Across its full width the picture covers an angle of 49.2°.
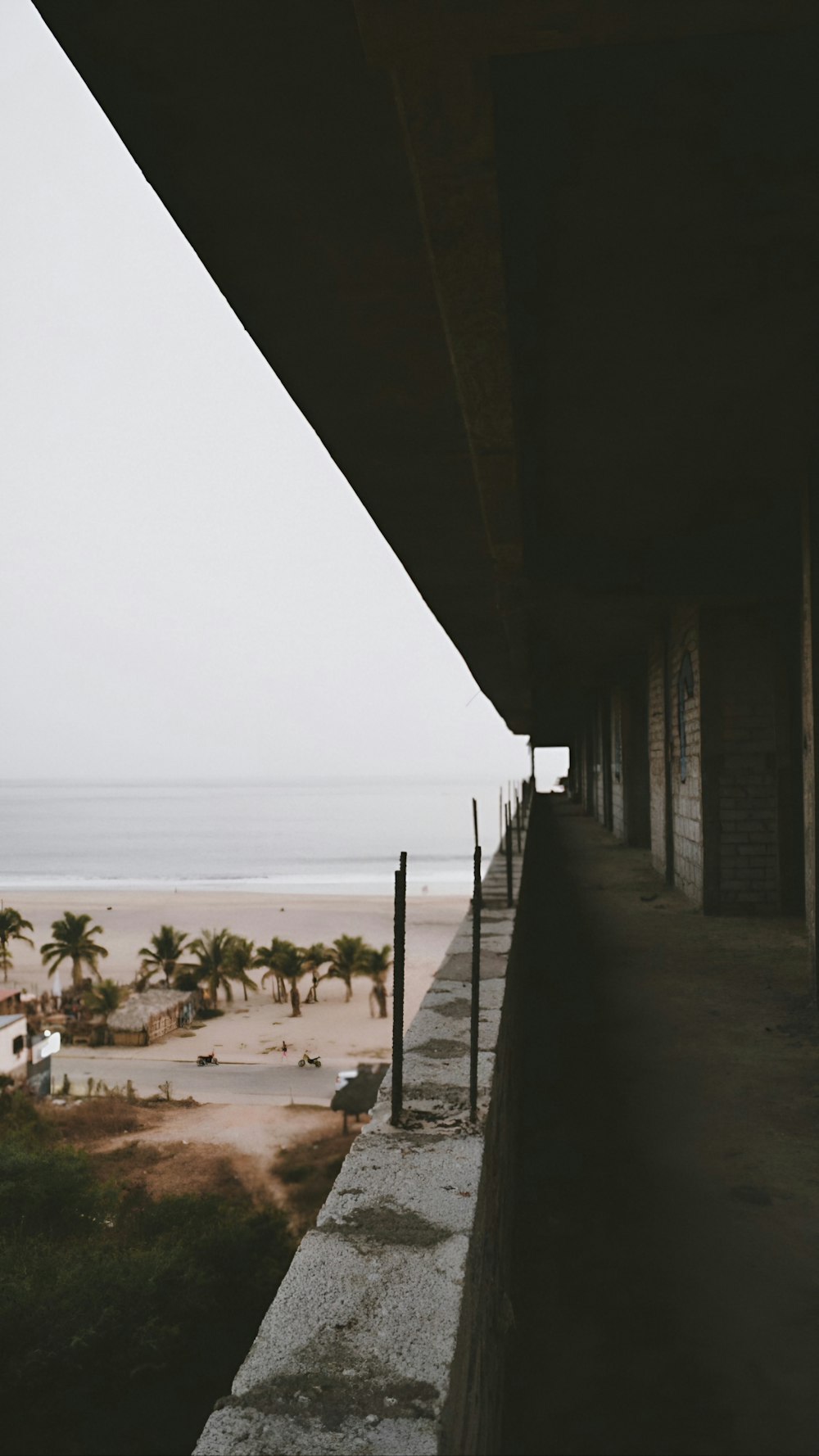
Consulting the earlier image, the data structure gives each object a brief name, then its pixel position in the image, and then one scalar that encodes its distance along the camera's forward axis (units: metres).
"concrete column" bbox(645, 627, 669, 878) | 11.86
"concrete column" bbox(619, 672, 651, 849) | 16.25
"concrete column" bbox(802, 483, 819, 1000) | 5.98
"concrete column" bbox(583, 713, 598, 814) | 24.72
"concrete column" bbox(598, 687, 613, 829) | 19.83
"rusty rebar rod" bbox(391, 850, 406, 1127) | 2.16
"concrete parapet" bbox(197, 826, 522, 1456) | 1.31
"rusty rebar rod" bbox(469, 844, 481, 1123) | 2.44
